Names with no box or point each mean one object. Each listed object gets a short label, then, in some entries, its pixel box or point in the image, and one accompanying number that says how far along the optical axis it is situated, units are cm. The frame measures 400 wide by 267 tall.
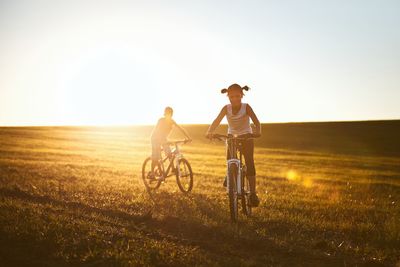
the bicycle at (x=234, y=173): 885
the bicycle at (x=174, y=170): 1374
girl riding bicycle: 902
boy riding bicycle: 1395
